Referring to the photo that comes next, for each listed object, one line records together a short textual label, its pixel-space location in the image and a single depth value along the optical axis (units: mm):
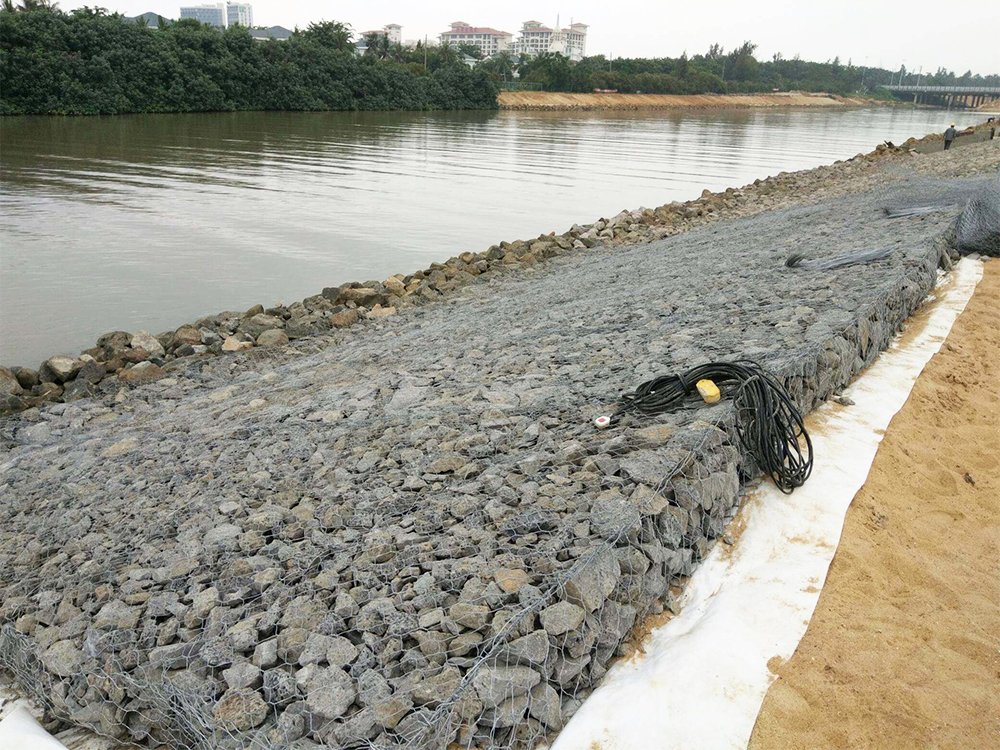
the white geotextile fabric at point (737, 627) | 2561
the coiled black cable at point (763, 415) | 3881
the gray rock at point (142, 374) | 7988
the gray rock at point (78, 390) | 7668
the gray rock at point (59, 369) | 7969
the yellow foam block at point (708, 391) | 4027
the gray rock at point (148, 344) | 8539
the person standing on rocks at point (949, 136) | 26359
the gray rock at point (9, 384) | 7495
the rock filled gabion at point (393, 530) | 2609
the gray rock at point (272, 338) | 8961
